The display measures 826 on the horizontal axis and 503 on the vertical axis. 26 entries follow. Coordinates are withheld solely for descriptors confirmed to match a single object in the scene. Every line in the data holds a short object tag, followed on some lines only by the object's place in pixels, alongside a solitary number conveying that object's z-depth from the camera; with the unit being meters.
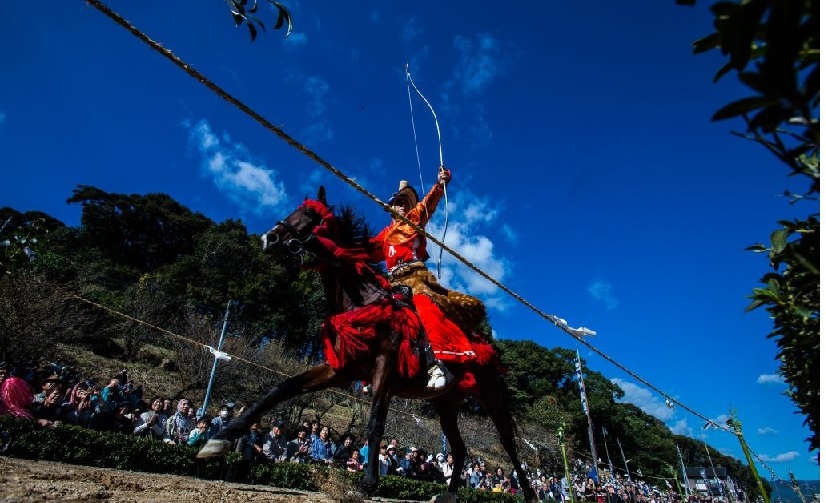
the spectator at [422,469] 13.02
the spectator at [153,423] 9.49
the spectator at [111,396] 9.31
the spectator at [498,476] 16.59
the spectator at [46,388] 8.84
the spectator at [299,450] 10.85
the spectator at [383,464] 11.20
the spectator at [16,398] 7.30
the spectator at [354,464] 10.65
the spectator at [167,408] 10.90
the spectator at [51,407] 8.37
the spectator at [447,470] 13.34
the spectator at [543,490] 15.92
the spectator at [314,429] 11.27
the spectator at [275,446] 10.23
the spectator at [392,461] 12.09
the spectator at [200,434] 9.39
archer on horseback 5.29
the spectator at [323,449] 10.92
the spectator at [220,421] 9.45
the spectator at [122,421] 9.17
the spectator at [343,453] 11.36
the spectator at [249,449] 8.83
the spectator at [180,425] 10.12
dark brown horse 4.43
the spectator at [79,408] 8.61
